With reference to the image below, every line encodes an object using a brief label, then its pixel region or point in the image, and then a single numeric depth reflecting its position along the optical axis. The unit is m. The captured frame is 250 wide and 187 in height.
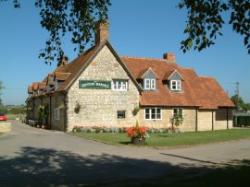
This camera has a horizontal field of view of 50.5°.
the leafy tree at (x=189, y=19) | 6.36
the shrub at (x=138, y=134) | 16.61
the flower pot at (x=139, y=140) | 16.58
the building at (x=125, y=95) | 24.21
